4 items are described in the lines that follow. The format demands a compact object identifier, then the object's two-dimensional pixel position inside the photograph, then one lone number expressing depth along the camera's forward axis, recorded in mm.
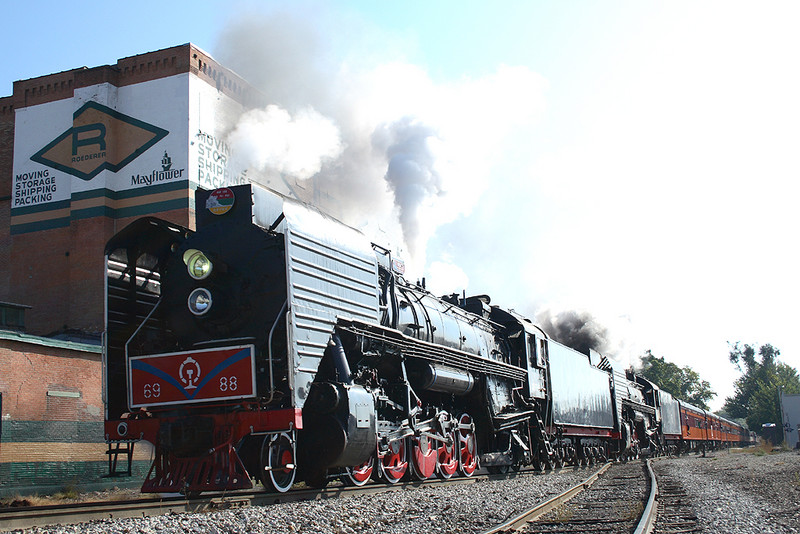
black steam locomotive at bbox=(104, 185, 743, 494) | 7801
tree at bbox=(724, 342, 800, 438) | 77869
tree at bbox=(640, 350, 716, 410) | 82000
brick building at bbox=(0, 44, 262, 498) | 27672
